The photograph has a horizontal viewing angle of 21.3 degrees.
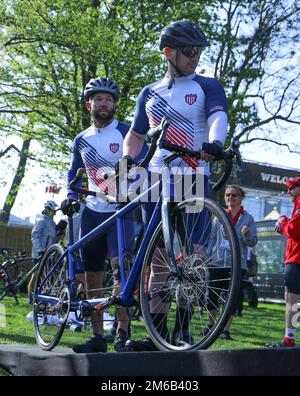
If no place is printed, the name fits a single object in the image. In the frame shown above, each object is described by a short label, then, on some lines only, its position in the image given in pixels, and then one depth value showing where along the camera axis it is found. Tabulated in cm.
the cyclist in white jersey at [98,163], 624
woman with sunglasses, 1009
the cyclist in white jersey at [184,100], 503
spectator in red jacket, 828
